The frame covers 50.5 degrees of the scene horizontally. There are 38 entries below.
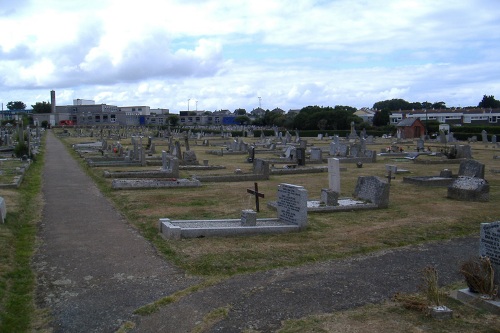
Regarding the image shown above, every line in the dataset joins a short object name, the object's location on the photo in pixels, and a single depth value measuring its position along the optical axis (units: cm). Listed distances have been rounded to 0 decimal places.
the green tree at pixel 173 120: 12988
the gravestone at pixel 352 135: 5982
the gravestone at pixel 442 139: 5056
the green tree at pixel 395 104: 15745
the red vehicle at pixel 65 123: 13594
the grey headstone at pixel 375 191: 1505
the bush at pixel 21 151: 3048
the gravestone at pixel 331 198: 1494
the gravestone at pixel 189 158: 2836
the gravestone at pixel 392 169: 2356
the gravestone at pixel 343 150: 3428
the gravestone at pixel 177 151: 2988
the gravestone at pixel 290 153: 3143
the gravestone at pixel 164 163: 2391
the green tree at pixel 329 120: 8488
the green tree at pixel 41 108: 17100
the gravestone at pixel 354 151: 3322
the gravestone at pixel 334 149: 3497
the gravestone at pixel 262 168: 2244
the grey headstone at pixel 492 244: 734
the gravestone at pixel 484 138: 5134
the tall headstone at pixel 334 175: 1707
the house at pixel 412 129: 6634
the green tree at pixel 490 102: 13400
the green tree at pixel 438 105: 15810
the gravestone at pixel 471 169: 1936
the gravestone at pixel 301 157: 2748
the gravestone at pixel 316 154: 3028
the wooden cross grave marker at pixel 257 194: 1369
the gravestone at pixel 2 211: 1199
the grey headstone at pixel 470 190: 1631
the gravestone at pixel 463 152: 3225
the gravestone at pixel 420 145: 3966
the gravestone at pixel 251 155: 3070
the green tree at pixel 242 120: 14040
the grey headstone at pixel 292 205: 1179
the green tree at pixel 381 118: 9100
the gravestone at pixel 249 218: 1159
